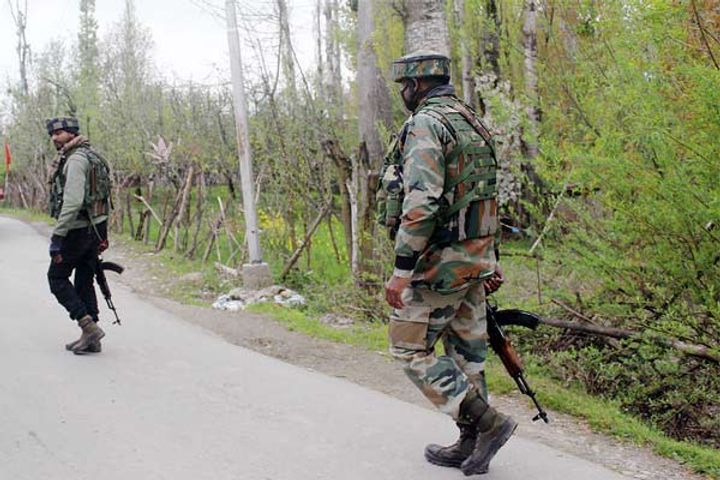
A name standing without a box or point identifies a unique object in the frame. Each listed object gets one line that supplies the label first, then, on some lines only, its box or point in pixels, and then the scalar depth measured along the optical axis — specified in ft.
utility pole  35.58
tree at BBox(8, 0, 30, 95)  148.97
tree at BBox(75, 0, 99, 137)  87.63
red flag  117.62
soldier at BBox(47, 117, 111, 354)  22.34
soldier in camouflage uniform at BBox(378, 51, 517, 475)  12.66
